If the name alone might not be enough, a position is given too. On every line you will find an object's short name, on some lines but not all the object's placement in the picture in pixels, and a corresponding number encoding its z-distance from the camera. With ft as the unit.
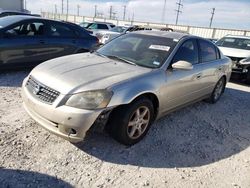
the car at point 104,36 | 33.37
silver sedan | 7.48
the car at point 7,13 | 28.86
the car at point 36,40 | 14.56
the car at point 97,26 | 42.04
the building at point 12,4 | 66.66
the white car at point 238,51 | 20.50
